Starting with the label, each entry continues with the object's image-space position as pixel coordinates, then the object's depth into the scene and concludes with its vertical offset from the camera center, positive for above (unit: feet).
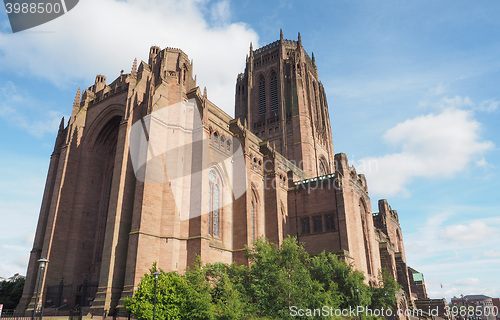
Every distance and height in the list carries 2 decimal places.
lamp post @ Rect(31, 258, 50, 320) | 53.01 +4.59
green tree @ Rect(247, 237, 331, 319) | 71.36 +1.76
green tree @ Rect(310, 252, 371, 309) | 94.79 +3.34
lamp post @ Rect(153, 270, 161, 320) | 60.50 +1.79
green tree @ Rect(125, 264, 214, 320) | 64.49 -1.13
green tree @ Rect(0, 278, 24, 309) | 111.86 +0.93
